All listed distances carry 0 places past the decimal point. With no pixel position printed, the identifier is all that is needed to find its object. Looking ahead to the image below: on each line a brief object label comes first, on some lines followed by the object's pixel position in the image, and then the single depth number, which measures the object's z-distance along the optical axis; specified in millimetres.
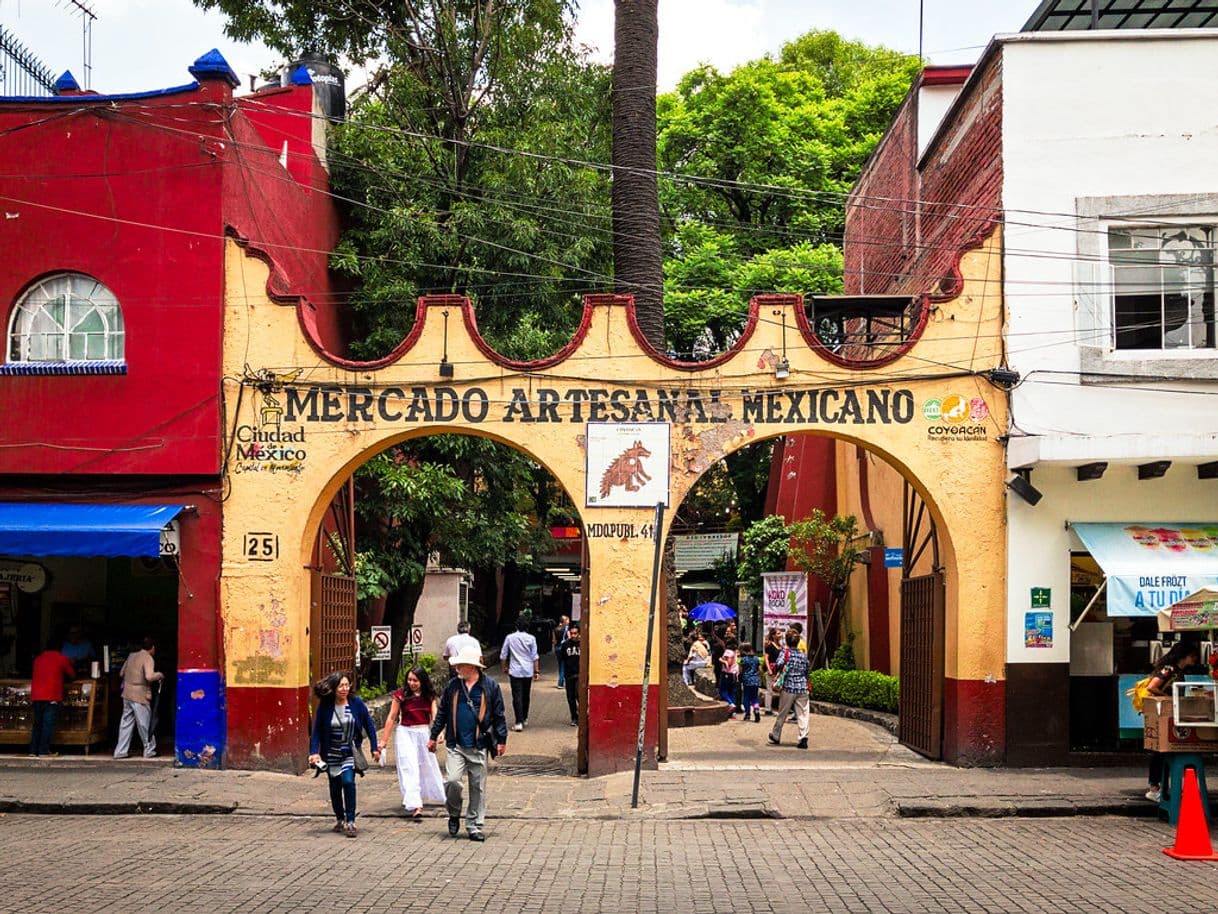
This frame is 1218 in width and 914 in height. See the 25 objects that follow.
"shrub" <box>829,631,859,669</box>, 26141
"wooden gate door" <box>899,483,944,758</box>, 17016
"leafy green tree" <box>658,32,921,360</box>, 34250
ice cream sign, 15031
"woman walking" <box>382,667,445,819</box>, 13719
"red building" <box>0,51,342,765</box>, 16562
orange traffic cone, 11391
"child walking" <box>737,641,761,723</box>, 22828
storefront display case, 17719
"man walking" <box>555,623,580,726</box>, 21945
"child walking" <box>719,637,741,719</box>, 24031
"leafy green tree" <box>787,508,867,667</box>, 26000
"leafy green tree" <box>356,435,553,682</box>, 20938
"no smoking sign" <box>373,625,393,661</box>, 21844
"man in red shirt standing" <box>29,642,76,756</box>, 17266
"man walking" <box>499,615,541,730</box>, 20766
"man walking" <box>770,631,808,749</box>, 19188
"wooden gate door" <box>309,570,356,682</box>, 17208
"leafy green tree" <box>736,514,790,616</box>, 28422
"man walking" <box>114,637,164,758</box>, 17281
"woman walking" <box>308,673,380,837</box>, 12766
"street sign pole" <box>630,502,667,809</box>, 13953
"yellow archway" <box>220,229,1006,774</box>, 16438
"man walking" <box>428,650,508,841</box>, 12578
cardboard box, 12828
